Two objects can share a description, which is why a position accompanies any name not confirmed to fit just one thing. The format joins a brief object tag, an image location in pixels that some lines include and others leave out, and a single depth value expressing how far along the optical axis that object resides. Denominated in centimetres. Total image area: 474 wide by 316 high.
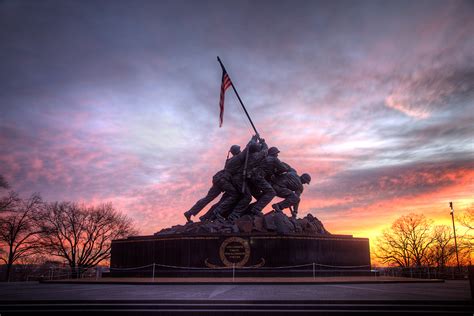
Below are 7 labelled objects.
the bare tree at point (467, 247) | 3341
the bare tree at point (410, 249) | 4396
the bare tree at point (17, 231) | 3096
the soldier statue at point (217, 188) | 2114
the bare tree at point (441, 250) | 4366
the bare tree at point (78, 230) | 3472
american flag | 2080
